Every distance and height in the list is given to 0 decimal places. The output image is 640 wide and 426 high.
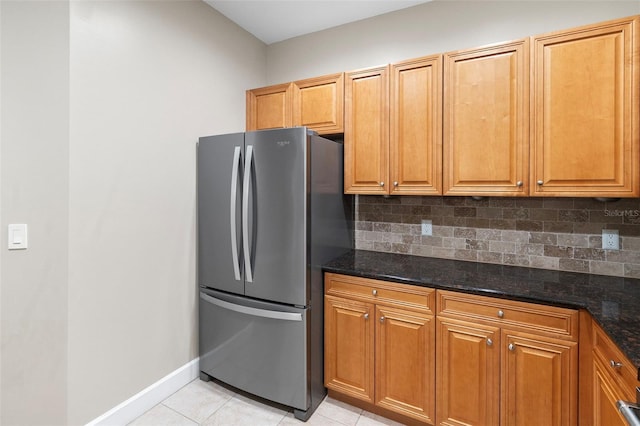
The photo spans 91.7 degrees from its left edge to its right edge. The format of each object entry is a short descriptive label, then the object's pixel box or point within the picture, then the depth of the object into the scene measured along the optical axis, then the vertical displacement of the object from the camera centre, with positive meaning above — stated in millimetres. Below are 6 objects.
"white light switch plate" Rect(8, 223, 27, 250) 1602 -133
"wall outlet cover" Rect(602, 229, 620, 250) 1883 -161
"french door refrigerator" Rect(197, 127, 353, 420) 1980 -295
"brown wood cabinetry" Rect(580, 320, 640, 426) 1089 -649
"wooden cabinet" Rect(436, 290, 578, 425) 1484 -768
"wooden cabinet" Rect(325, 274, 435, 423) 1810 -829
